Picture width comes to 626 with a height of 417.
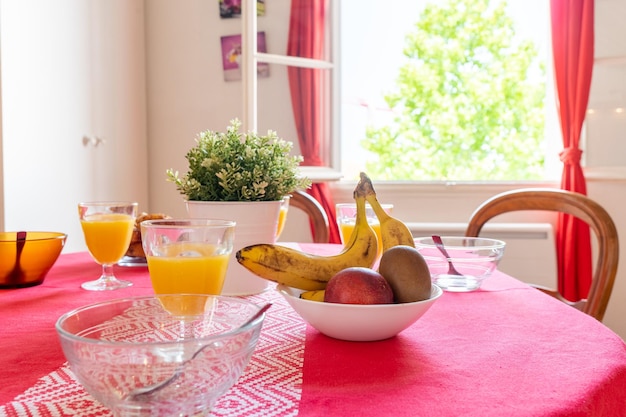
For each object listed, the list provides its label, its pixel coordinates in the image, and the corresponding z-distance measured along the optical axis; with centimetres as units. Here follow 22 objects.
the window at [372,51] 361
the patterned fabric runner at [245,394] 50
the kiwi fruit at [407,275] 71
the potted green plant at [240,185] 96
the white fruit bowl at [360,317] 66
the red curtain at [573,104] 267
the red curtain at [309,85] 293
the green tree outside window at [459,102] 404
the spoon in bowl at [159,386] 43
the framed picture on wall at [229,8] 308
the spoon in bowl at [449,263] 109
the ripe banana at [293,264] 79
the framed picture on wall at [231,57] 308
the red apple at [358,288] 68
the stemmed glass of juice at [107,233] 105
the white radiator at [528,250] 277
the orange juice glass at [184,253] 78
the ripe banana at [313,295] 75
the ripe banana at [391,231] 98
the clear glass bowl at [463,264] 107
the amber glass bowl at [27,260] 102
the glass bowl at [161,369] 43
